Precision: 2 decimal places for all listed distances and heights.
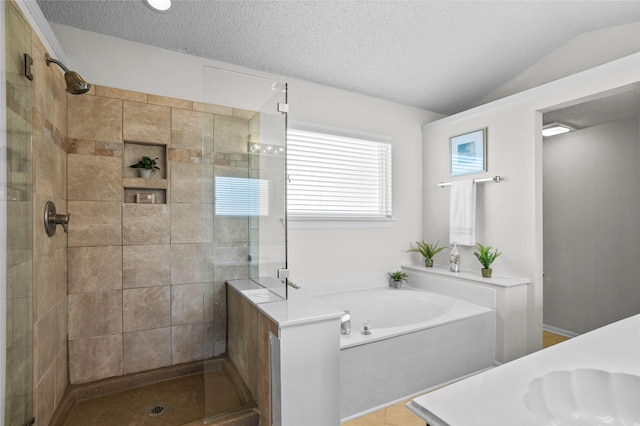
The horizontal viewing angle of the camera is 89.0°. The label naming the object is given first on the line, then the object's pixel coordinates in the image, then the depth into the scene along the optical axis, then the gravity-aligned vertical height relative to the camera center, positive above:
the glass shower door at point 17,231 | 1.18 -0.07
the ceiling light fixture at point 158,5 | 1.93 +1.25
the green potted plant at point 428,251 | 3.33 -0.41
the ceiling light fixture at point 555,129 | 3.15 +0.83
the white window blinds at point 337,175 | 2.85 +0.35
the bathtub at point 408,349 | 1.91 -0.93
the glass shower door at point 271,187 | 1.90 +0.15
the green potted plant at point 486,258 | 2.77 -0.40
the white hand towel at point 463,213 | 3.04 -0.01
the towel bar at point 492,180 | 2.87 +0.29
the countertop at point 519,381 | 0.68 -0.43
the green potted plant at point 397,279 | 3.21 -0.66
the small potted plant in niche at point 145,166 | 2.24 +0.33
